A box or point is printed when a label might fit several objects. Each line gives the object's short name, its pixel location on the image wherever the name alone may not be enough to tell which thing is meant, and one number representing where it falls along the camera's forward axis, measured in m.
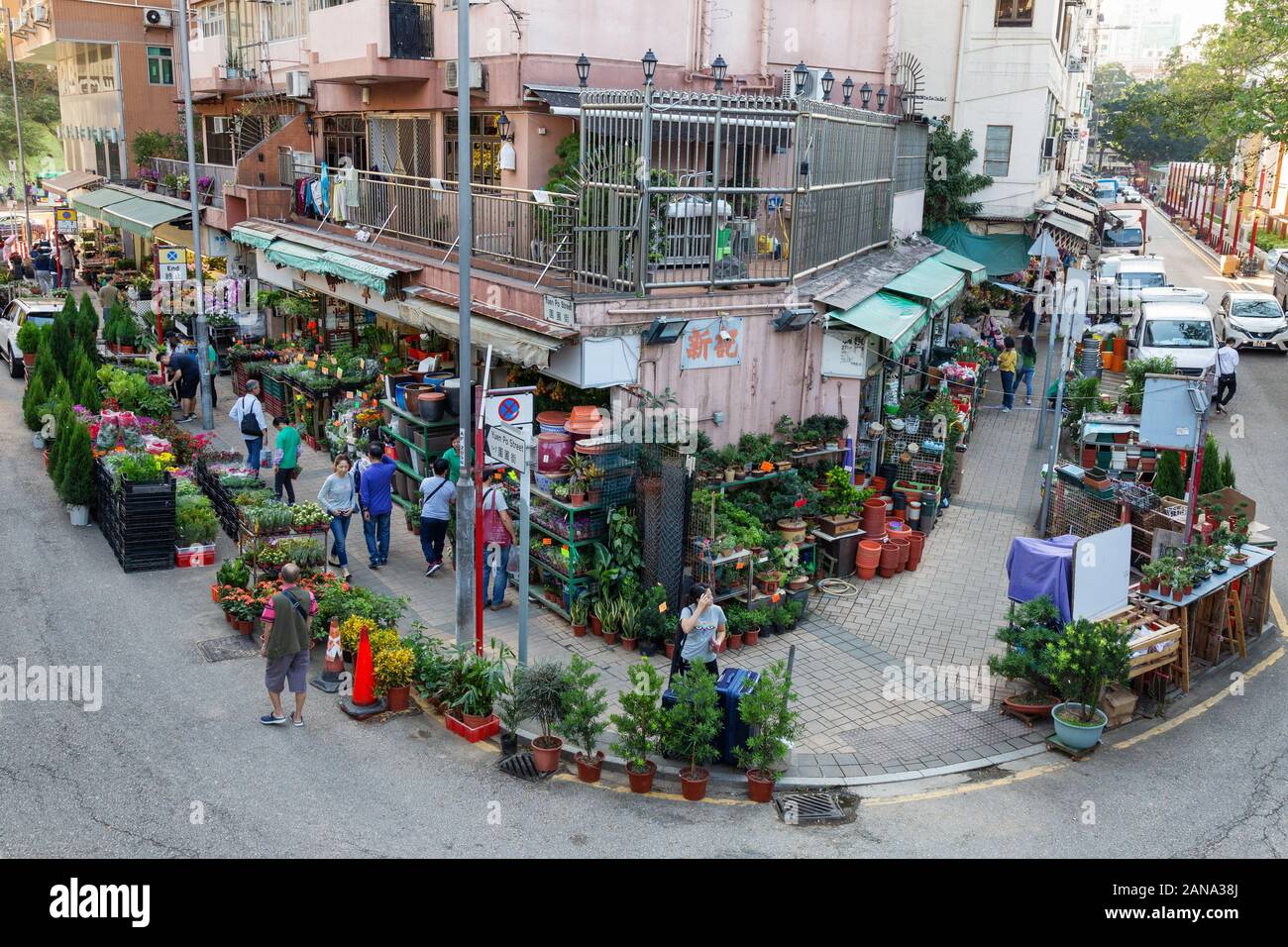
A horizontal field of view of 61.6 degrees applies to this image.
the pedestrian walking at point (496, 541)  13.06
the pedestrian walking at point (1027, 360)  25.20
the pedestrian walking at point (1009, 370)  24.56
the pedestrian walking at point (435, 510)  13.88
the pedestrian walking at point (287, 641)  9.88
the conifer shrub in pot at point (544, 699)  9.49
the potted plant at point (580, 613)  12.60
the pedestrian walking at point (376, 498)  14.30
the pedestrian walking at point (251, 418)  17.12
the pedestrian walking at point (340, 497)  14.16
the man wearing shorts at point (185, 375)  21.50
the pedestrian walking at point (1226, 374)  23.00
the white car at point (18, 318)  25.92
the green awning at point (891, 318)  14.62
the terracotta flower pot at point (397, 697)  10.63
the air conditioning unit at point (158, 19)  37.69
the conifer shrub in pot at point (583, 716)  9.30
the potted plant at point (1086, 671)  10.02
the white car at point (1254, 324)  29.75
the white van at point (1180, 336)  24.98
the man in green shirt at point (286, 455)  15.82
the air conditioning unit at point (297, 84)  24.28
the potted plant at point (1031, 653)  10.70
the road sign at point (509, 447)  10.04
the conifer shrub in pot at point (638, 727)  9.19
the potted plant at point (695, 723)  9.09
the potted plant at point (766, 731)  9.05
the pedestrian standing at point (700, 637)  9.99
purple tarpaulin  11.09
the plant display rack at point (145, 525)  13.97
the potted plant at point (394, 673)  10.55
